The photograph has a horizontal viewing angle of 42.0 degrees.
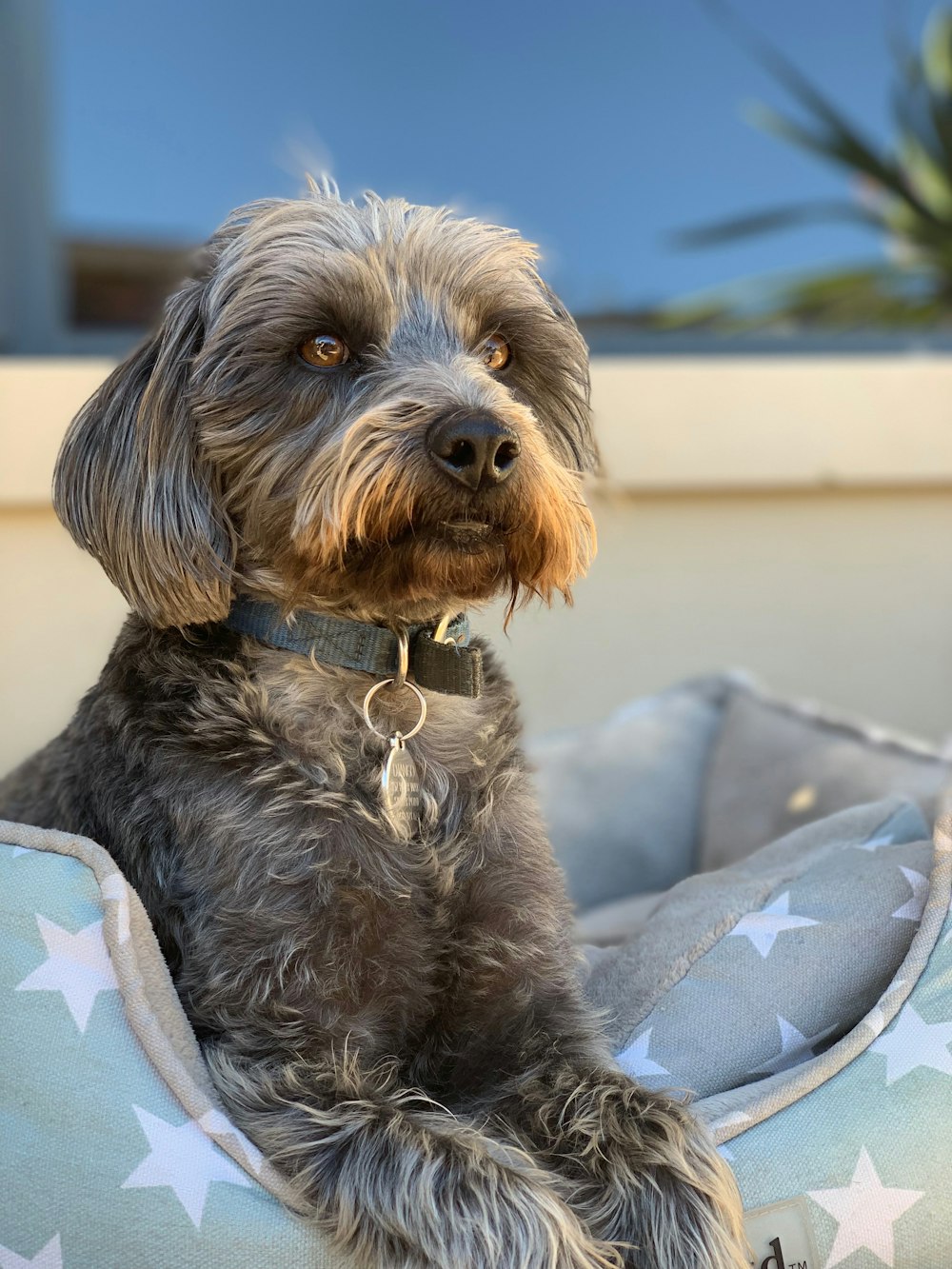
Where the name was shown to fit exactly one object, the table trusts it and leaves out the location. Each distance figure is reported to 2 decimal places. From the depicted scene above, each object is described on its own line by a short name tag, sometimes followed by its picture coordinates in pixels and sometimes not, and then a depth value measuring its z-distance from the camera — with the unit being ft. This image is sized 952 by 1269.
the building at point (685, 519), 3.07
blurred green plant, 4.05
